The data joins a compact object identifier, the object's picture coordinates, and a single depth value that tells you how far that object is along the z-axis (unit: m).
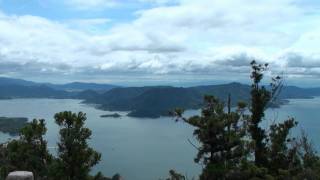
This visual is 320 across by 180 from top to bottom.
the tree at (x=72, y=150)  15.09
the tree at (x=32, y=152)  16.47
